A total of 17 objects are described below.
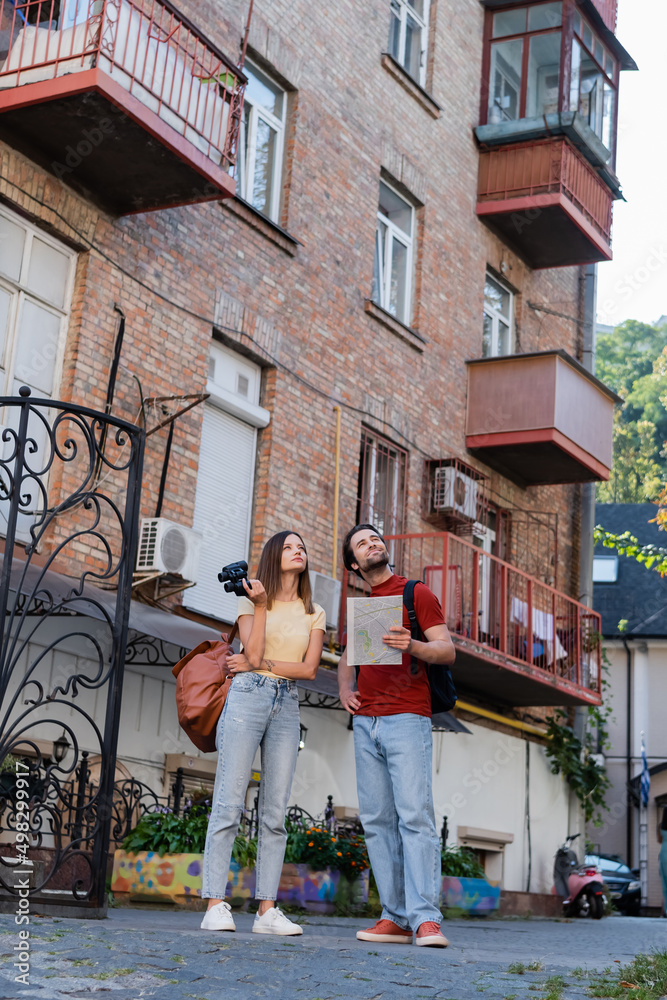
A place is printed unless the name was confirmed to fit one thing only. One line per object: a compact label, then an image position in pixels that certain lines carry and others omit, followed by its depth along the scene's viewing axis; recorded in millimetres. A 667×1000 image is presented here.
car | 28750
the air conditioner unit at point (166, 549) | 10359
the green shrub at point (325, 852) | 10281
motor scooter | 18125
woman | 5570
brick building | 10344
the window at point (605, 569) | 39312
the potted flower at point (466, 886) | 12625
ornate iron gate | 5941
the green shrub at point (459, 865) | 12992
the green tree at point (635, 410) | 51406
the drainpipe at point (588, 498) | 19750
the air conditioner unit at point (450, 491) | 15586
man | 5719
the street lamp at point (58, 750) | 9500
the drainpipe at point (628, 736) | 34750
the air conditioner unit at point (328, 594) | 12680
